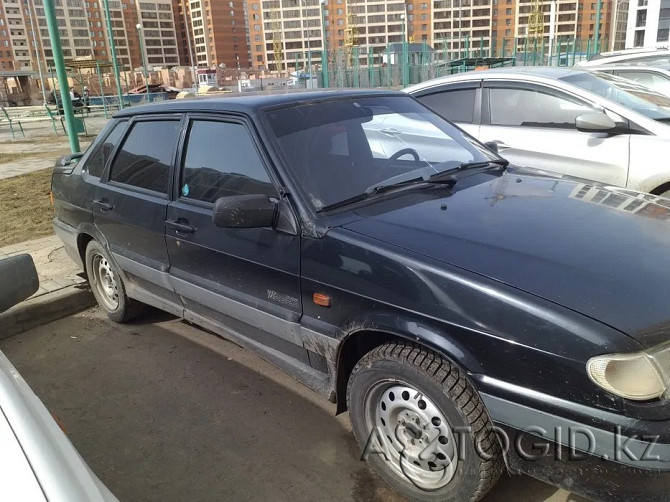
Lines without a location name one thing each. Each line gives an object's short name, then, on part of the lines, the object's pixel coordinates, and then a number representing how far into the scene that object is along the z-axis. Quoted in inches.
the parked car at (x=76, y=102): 1016.6
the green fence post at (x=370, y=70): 1016.8
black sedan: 76.3
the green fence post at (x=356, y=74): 1023.0
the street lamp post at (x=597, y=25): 969.5
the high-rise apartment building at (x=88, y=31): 4921.3
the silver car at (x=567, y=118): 187.5
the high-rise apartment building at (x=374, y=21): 4864.7
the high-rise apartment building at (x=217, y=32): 5511.8
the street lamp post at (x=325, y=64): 925.8
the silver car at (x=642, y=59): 432.1
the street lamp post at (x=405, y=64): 920.3
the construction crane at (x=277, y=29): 4886.3
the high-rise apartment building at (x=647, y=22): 2837.1
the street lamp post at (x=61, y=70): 279.7
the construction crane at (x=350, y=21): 3781.5
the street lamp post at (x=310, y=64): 988.7
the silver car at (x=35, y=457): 56.2
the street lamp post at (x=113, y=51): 842.4
